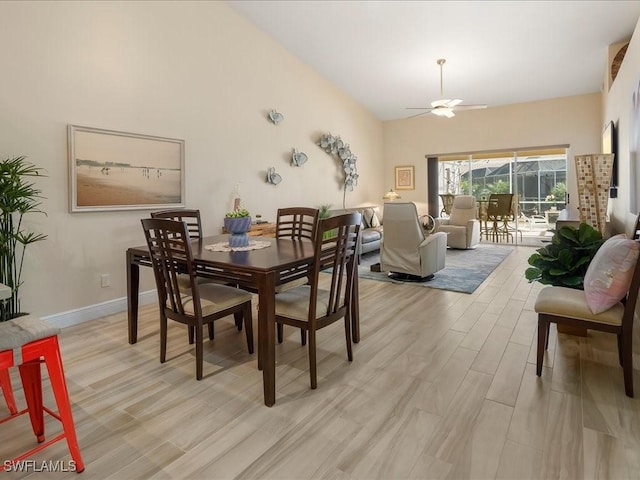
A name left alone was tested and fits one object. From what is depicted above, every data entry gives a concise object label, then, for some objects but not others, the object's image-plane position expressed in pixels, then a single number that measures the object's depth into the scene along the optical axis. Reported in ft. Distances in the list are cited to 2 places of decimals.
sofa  20.89
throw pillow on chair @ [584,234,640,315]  6.66
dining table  6.66
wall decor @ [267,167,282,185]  18.28
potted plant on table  9.08
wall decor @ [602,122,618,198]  14.44
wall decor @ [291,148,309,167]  19.89
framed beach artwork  11.26
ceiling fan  17.30
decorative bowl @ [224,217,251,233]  9.07
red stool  4.65
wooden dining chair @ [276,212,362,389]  7.18
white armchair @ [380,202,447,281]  14.98
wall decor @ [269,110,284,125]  18.15
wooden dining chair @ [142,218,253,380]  7.58
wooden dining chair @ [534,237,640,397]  6.72
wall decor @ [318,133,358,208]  22.40
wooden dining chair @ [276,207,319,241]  11.29
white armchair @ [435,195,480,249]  23.12
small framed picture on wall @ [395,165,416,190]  28.51
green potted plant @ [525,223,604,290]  8.82
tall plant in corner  8.82
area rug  15.05
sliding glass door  23.91
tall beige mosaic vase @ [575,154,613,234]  13.00
